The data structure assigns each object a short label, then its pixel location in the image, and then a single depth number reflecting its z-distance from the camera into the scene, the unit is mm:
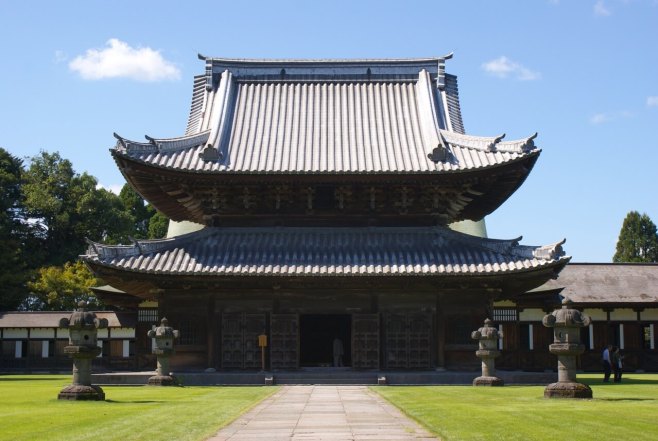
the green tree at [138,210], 105562
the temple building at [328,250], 33781
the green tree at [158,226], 99438
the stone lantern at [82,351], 23688
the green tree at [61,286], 71375
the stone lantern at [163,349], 30797
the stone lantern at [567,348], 23344
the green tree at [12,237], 69125
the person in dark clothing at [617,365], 35506
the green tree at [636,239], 101812
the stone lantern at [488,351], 30250
